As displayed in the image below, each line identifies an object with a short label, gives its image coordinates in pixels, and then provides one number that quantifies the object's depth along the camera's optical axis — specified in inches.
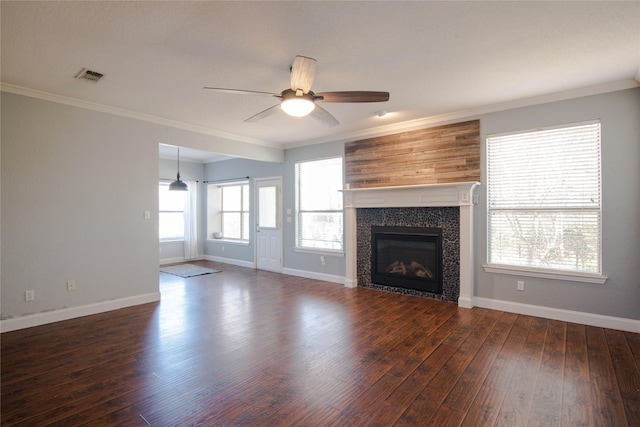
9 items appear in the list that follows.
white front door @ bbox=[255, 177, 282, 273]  269.3
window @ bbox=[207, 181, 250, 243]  312.5
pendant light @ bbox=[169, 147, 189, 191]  278.4
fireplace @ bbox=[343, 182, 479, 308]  169.0
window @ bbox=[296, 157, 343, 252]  231.9
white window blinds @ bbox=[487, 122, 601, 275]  142.6
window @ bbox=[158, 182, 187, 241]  320.2
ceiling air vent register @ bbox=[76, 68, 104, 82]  122.4
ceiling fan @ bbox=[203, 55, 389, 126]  100.0
